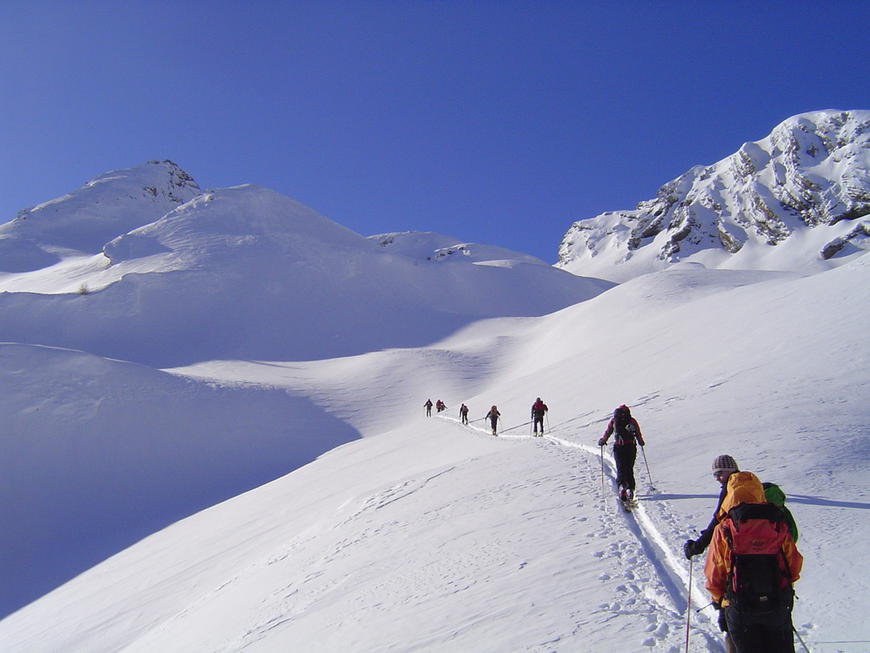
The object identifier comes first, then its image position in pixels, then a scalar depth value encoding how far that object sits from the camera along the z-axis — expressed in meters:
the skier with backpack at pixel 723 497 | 3.94
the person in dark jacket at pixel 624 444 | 8.86
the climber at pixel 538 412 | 18.47
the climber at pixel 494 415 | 22.90
